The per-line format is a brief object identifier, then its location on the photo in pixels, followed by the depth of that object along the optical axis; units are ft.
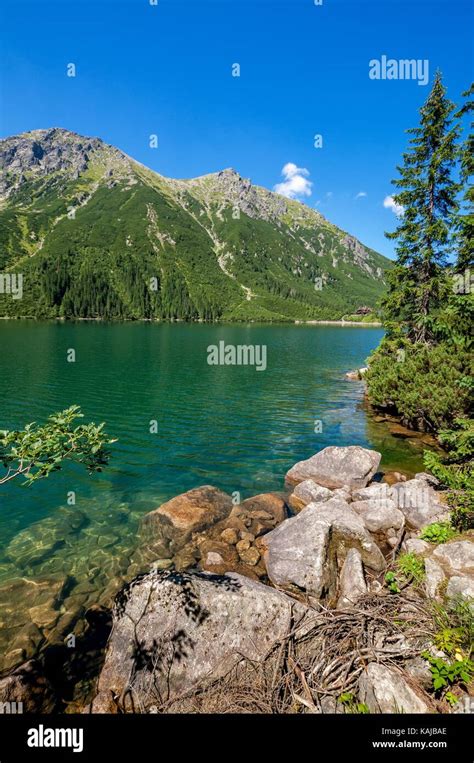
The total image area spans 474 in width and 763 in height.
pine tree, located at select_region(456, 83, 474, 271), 49.83
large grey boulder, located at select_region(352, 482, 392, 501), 47.70
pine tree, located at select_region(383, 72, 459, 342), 82.17
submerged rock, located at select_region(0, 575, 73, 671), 28.72
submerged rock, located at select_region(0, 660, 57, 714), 22.49
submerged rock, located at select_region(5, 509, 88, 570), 41.14
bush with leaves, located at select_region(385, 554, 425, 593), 29.81
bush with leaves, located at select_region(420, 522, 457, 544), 33.86
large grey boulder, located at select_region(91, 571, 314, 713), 23.20
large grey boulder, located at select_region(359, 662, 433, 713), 18.43
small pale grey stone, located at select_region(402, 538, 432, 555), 33.06
